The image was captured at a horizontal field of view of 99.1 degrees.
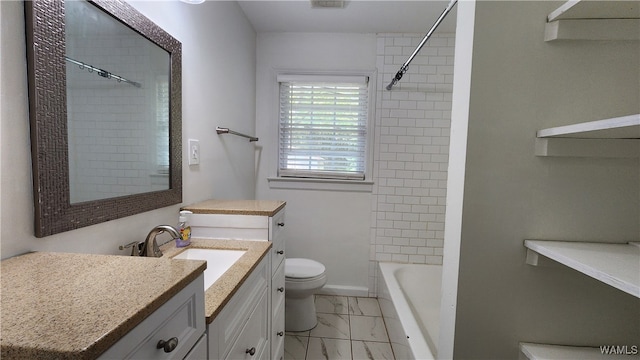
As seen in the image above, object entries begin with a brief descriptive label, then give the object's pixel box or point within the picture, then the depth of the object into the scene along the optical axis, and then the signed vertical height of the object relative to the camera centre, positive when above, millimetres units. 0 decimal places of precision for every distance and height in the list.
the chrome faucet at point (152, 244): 1027 -337
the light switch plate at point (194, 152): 1491 +45
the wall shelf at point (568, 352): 940 -630
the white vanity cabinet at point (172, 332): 475 -353
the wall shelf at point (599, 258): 657 -242
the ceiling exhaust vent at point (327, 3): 2016 +1206
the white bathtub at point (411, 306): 1550 -1025
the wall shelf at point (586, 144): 887 +100
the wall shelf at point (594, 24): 860 +484
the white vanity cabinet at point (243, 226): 1381 -327
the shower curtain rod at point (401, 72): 1579 +760
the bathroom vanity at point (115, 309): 408 -271
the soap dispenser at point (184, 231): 1255 -330
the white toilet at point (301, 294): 2006 -974
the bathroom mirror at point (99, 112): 746 +155
